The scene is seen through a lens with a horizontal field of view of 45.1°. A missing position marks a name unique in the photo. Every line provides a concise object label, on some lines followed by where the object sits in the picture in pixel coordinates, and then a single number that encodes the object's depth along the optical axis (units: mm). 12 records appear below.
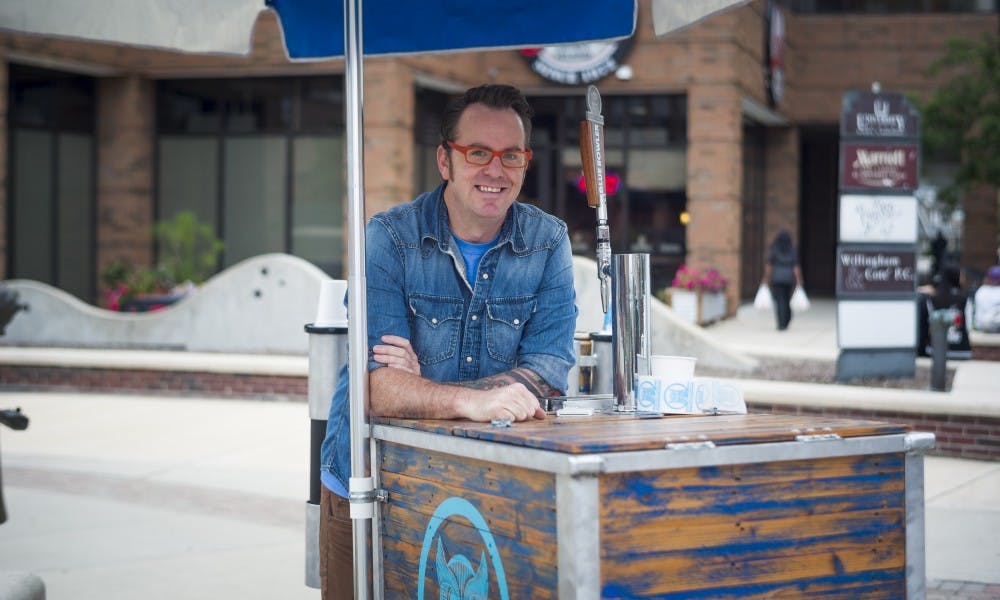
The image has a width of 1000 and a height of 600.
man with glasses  3432
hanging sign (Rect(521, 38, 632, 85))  22875
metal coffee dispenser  3199
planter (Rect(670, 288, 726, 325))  20391
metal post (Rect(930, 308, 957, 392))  10422
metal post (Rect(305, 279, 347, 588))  4492
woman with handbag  19703
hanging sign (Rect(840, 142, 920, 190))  12266
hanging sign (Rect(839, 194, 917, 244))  12320
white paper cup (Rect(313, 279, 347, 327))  4562
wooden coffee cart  2516
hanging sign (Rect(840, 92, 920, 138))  12359
